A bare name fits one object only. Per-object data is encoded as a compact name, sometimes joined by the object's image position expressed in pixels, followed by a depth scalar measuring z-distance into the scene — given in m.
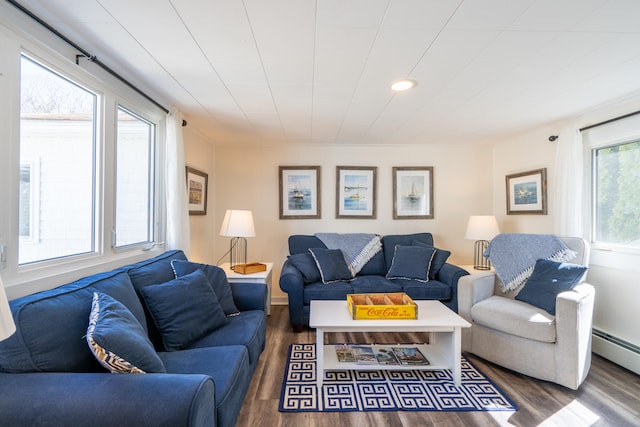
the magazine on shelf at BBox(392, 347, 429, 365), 2.29
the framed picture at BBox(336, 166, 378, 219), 4.21
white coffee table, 2.11
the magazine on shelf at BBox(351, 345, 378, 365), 2.29
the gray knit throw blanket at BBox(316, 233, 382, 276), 3.72
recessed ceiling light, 2.23
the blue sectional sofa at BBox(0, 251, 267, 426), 1.00
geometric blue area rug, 1.94
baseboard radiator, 2.35
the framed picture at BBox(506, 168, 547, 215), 3.42
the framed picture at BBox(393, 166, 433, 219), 4.24
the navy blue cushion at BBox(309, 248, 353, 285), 3.39
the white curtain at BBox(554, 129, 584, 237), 2.86
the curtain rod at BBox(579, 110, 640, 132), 2.49
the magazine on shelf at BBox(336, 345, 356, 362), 2.32
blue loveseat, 3.15
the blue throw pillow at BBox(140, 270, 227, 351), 1.78
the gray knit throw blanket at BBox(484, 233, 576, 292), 2.65
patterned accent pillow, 1.16
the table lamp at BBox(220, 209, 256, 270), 3.13
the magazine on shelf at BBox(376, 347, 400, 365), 2.27
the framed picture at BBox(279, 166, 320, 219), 4.17
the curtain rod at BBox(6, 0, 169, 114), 1.42
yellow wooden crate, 2.21
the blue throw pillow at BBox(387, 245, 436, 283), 3.45
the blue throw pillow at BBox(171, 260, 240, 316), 2.20
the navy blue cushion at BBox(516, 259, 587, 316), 2.32
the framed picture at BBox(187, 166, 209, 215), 3.32
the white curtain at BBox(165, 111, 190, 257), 2.64
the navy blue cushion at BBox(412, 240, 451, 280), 3.52
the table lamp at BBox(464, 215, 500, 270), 3.58
